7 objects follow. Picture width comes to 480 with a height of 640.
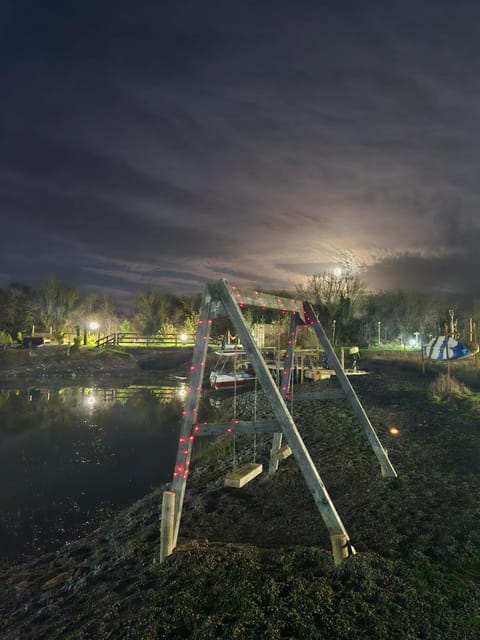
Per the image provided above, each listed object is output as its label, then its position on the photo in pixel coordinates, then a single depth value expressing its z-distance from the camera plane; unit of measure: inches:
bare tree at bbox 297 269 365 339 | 1915.6
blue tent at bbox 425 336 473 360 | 1250.6
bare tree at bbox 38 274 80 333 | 2785.4
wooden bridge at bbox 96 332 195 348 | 2059.5
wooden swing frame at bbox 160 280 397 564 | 196.7
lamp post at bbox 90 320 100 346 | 2654.5
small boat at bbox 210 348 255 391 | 1160.8
